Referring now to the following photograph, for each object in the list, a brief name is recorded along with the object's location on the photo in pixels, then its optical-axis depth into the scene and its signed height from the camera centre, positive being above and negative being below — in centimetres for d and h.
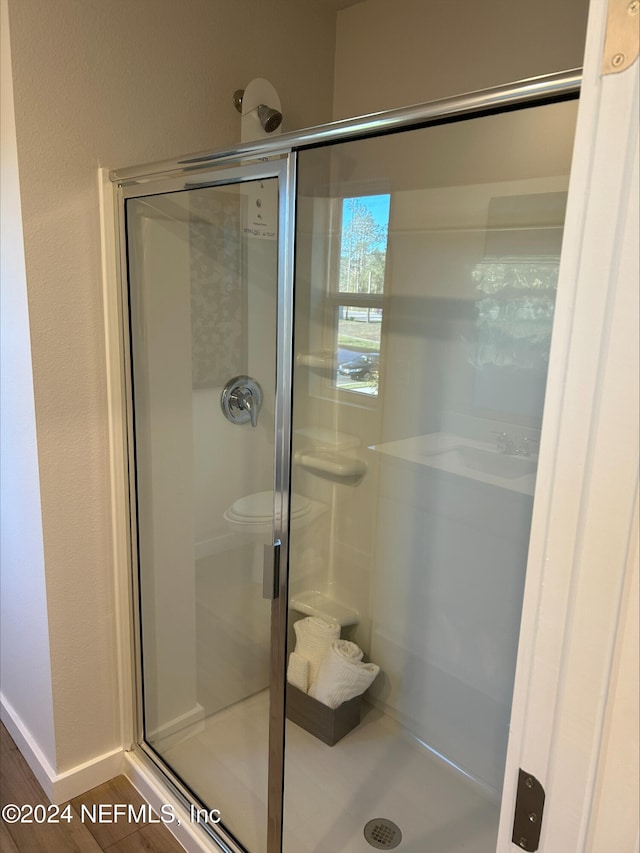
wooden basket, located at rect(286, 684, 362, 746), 212 -139
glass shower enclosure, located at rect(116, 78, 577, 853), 172 -55
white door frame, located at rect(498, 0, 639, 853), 57 -20
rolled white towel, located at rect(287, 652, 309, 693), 213 -125
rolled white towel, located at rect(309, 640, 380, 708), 212 -127
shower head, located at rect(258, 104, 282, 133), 193 +55
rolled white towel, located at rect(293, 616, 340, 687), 217 -117
